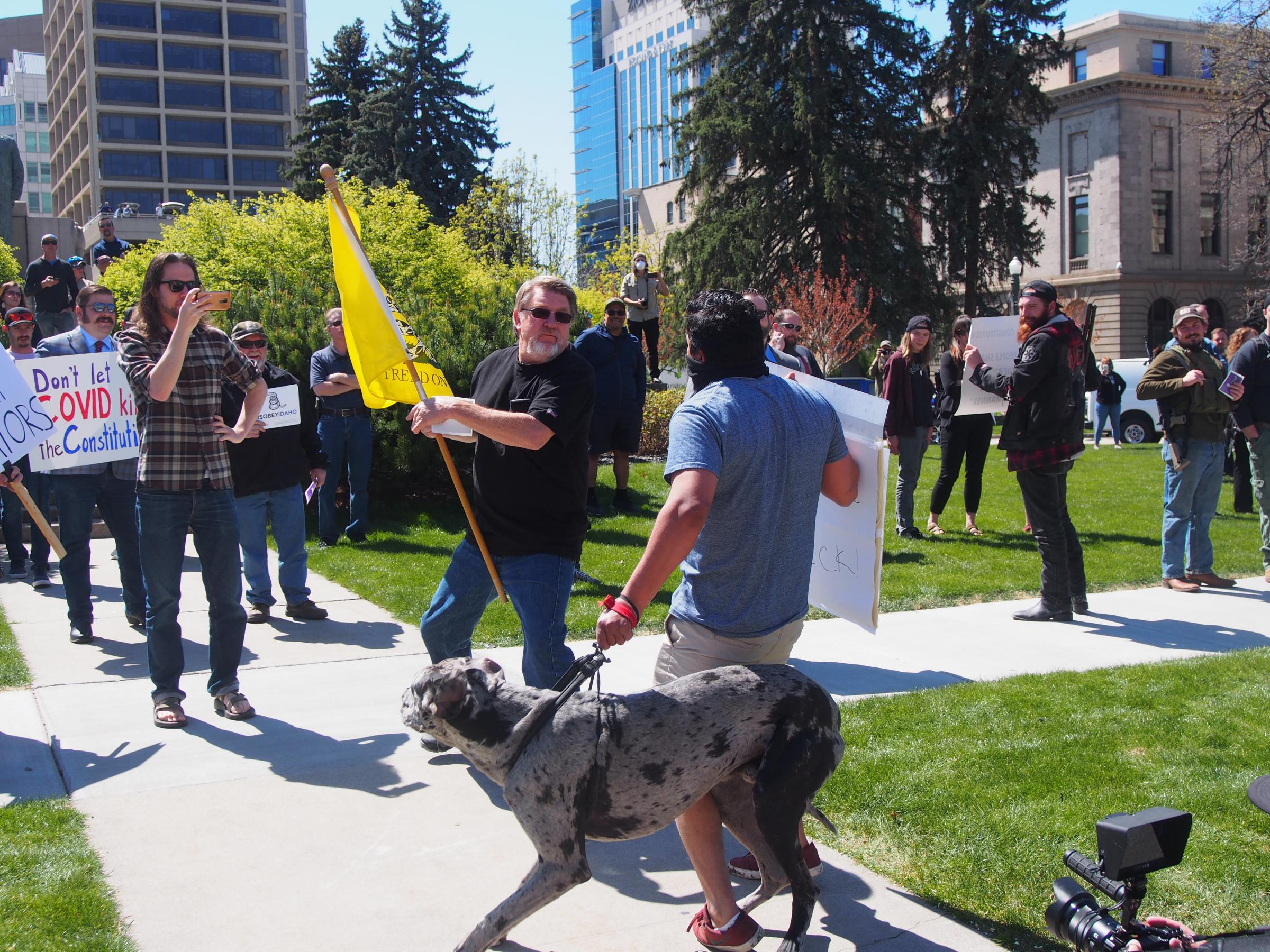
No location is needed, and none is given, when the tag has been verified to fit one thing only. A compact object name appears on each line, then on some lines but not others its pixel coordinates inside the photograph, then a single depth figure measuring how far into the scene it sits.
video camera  2.32
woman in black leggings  11.21
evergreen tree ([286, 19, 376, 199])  54.56
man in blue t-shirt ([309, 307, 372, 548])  9.71
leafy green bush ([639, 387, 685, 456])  16.62
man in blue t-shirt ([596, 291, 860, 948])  3.18
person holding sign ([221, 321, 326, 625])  7.73
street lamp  37.34
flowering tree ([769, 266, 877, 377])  33.25
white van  25.94
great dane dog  2.87
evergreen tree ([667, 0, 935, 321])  38.69
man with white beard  4.14
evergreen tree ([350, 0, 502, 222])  51.59
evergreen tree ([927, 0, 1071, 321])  41.84
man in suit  7.10
